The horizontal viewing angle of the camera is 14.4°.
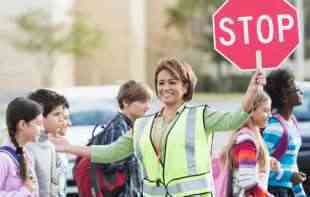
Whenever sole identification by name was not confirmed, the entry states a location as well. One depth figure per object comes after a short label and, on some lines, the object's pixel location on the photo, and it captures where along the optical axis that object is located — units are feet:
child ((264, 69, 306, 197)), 26.78
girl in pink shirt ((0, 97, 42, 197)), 21.82
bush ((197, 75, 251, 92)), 212.68
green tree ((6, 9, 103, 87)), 161.59
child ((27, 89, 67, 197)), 24.07
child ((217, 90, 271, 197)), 24.46
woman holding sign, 21.13
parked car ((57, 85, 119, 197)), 43.80
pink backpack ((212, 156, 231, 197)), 24.63
